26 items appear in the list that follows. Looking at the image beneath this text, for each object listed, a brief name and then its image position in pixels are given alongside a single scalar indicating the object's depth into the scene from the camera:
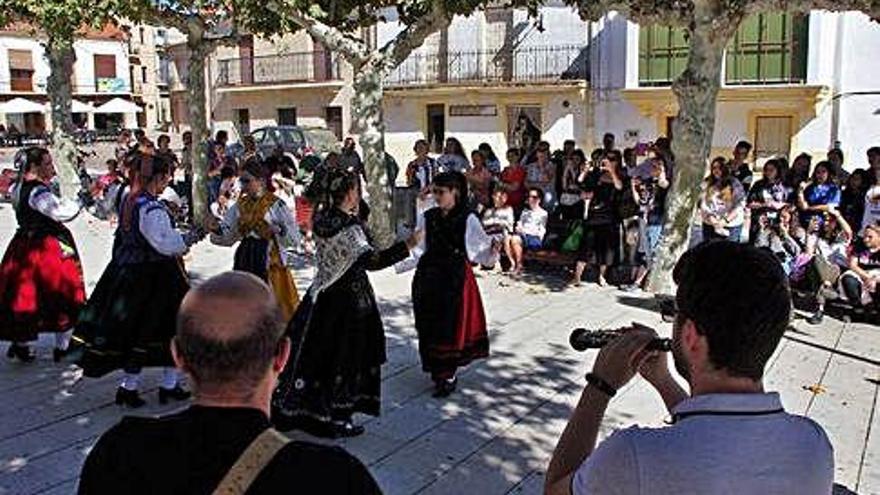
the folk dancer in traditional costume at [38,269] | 6.28
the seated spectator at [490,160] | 12.36
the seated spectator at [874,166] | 9.16
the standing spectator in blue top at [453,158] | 12.81
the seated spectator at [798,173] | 10.02
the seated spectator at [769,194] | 9.79
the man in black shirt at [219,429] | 1.68
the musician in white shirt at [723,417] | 1.68
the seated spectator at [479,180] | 11.57
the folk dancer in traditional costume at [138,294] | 5.37
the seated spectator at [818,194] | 9.07
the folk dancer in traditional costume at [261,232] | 5.97
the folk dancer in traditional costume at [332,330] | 5.03
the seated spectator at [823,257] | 8.16
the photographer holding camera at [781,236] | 8.64
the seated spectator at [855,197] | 9.09
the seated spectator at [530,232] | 10.52
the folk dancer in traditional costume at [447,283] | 5.83
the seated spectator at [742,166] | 10.60
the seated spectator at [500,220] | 10.52
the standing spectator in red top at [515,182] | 11.10
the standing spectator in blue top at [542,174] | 11.44
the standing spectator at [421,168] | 13.36
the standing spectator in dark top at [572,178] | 10.72
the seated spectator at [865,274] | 7.96
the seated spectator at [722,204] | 9.62
